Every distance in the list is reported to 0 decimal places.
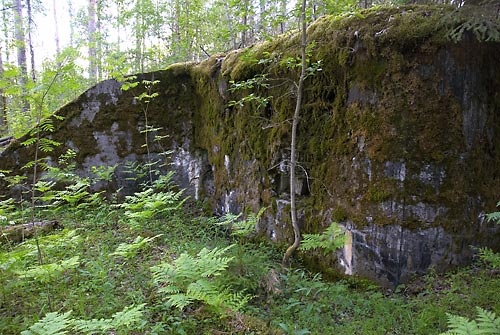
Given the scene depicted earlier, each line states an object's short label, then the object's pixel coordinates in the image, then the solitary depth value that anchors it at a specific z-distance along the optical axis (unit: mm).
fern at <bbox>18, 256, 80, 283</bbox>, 3297
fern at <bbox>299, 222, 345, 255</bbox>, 4043
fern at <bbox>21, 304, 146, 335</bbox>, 2295
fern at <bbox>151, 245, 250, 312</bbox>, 2889
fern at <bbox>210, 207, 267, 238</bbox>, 4109
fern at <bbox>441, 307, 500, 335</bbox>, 1805
